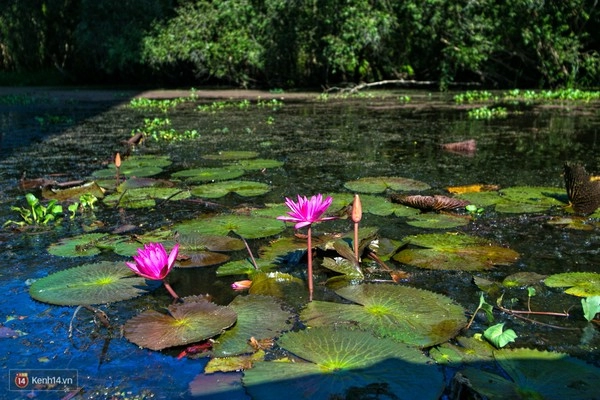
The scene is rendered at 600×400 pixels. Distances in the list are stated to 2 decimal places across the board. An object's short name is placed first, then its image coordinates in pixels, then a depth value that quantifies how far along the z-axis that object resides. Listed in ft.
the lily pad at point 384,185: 7.99
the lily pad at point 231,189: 7.88
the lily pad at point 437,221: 6.21
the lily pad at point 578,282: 4.29
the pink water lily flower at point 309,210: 4.22
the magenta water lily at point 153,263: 3.91
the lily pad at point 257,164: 9.81
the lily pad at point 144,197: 7.50
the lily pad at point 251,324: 3.54
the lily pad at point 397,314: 3.69
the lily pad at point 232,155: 10.83
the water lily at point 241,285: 4.58
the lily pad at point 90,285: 4.30
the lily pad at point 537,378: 2.98
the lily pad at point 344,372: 2.98
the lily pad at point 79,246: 5.48
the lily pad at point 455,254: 4.99
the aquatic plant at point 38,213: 6.56
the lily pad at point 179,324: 3.57
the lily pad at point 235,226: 6.02
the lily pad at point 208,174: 8.99
